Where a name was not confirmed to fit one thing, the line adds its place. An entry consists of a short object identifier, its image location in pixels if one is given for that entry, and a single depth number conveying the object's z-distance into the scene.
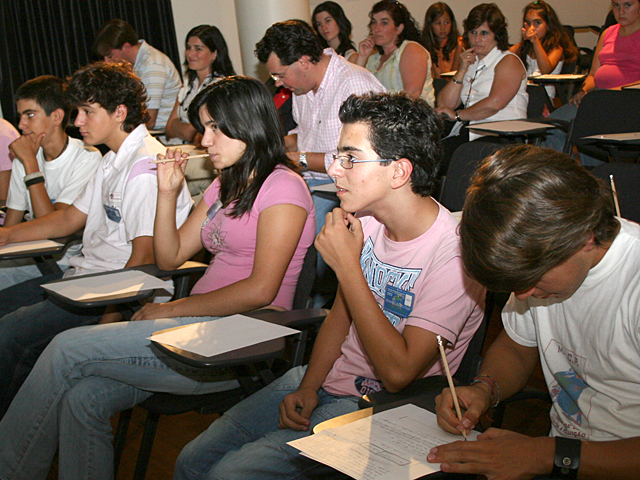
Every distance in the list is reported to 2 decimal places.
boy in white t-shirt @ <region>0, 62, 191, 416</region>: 1.92
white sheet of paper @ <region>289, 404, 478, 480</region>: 0.89
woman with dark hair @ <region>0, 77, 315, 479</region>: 1.52
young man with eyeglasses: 1.21
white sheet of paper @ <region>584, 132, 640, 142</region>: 2.50
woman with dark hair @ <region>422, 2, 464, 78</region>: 5.99
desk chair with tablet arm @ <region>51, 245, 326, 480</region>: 1.27
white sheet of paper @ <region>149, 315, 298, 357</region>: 1.30
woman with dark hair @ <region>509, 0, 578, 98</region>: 4.91
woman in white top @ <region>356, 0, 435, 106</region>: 3.68
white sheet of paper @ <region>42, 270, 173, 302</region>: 1.68
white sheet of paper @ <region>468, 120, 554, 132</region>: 2.96
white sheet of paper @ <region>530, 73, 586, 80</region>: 4.28
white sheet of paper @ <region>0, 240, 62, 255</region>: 2.12
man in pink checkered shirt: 2.69
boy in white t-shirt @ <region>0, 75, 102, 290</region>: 2.62
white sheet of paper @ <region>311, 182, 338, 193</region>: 2.29
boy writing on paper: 0.90
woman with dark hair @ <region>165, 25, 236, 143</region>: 3.92
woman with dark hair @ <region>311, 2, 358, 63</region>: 4.27
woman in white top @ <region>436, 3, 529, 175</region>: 3.49
